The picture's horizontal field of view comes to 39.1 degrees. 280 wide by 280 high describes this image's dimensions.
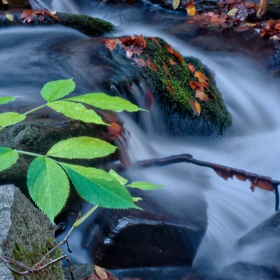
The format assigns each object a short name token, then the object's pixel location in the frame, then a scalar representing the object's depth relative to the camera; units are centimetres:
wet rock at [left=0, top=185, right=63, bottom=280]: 131
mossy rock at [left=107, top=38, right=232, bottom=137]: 440
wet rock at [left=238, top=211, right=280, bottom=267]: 278
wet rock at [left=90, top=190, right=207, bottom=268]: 272
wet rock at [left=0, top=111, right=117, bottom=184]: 261
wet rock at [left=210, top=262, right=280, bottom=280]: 261
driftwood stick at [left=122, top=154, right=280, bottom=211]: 374
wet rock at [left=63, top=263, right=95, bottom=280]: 212
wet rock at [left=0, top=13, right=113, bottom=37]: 531
